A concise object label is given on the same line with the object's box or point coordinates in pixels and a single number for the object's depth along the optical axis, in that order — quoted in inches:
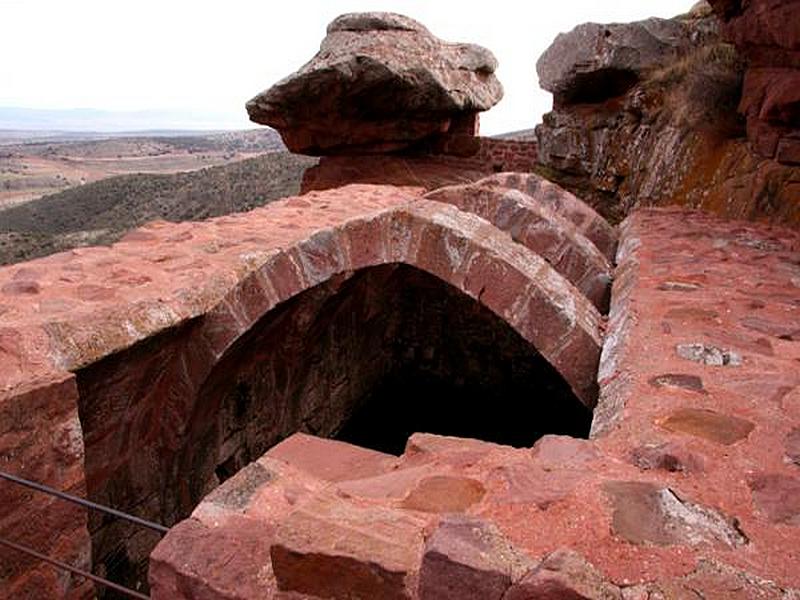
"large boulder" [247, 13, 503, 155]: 465.1
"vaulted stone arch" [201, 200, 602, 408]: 155.3
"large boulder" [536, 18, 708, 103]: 378.0
